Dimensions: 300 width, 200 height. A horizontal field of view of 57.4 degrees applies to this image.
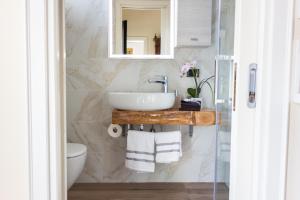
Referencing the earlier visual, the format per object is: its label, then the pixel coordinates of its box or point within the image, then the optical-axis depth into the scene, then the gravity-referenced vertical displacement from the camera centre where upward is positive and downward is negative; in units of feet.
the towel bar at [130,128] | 8.51 -1.73
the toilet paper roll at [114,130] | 8.49 -1.74
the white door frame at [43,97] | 2.62 -0.24
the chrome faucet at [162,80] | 8.64 -0.19
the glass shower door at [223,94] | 4.54 -0.37
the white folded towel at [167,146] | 7.70 -2.02
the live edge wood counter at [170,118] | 7.55 -1.20
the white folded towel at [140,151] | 7.70 -2.17
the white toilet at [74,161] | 6.52 -2.14
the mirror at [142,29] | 8.85 +1.47
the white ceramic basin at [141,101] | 7.31 -0.72
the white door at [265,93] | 2.46 -0.17
